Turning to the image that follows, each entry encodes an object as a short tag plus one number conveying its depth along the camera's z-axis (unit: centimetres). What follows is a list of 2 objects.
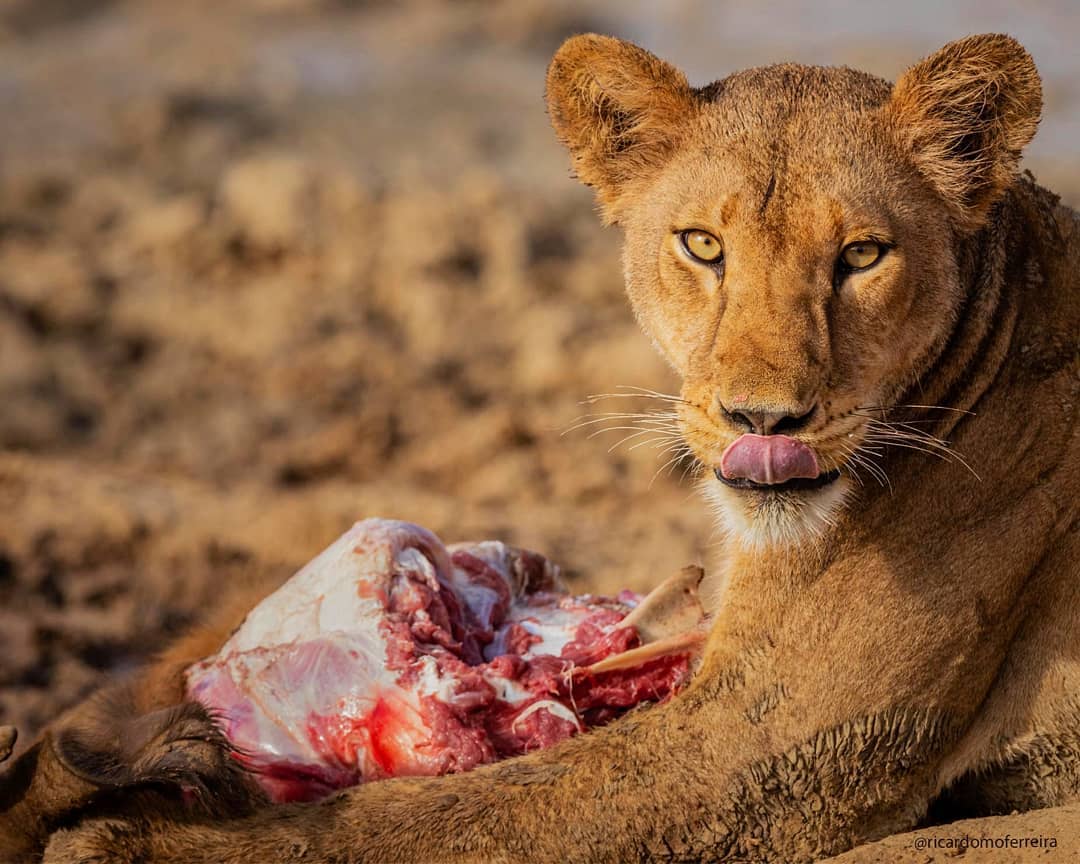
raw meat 827
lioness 723
